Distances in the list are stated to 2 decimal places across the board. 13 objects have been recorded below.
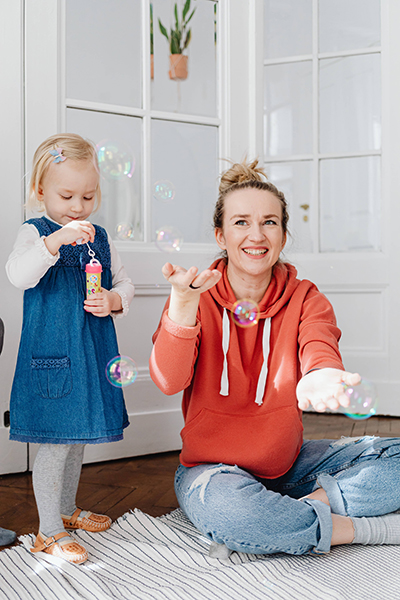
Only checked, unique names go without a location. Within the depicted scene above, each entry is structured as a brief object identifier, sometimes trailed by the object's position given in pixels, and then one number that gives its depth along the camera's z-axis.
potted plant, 2.04
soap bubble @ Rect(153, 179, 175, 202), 1.60
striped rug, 1.03
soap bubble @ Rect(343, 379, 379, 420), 0.92
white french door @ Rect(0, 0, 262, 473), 1.78
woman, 1.13
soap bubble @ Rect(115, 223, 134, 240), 1.82
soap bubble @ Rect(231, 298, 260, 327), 1.27
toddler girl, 1.24
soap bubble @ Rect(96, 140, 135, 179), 1.45
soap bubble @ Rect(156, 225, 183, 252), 1.48
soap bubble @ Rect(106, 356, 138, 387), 1.24
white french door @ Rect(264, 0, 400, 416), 2.62
